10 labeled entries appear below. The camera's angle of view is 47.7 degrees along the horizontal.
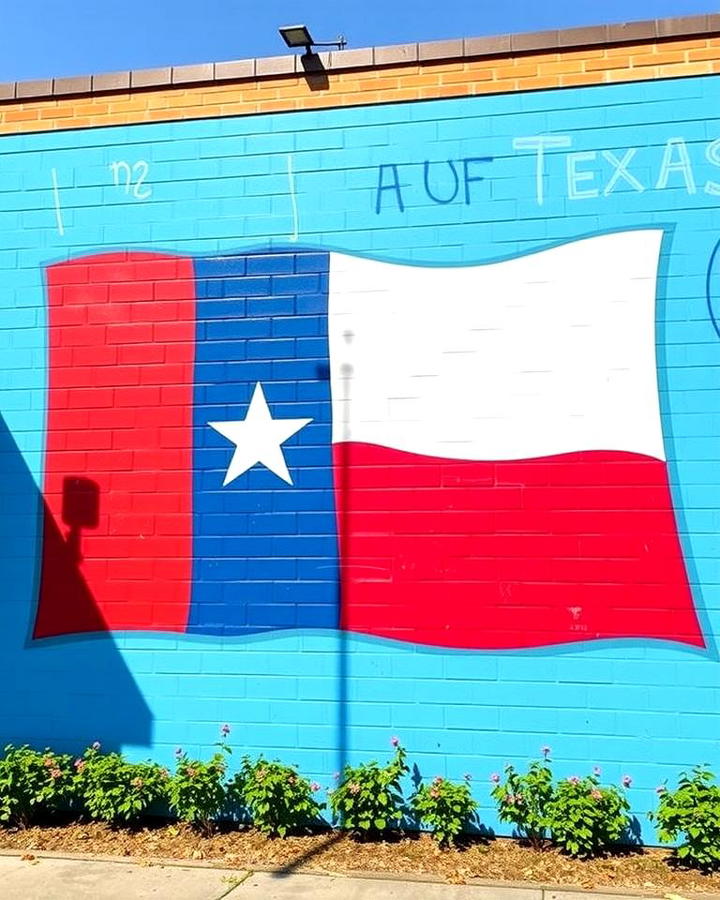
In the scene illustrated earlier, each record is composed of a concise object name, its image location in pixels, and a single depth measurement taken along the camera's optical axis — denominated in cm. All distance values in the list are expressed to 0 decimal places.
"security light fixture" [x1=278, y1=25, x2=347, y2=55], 588
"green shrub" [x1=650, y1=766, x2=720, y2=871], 470
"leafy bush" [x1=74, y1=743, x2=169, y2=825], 536
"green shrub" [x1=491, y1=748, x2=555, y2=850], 500
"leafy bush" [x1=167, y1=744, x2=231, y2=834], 525
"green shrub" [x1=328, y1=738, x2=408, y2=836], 510
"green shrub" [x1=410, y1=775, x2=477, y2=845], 505
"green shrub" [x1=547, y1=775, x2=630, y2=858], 485
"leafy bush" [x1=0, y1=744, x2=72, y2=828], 543
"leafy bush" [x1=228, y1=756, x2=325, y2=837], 521
